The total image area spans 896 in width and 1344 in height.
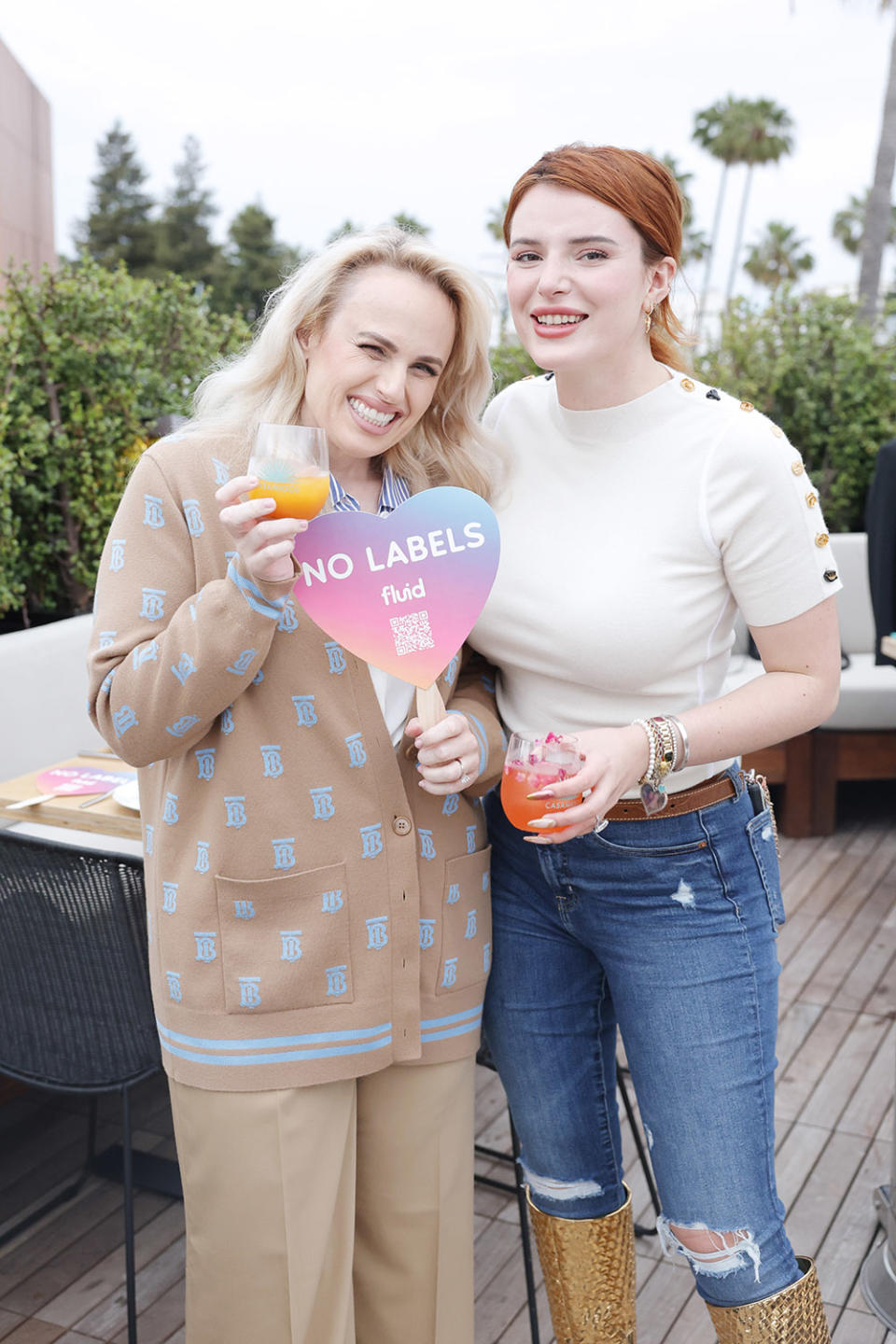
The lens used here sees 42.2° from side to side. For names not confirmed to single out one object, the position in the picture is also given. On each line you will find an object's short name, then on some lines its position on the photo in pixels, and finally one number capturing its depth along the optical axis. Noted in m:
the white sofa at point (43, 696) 3.18
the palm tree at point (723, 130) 34.16
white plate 2.24
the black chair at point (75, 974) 1.84
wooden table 2.21
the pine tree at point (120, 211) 35.75
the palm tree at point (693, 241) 31.55
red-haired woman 1.38
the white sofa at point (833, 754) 4.62
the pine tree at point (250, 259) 31.55
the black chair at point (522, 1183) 1.95
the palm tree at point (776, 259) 36.81
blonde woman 1.28
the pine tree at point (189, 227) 34.16
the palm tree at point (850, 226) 38.72
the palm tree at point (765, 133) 33.97
